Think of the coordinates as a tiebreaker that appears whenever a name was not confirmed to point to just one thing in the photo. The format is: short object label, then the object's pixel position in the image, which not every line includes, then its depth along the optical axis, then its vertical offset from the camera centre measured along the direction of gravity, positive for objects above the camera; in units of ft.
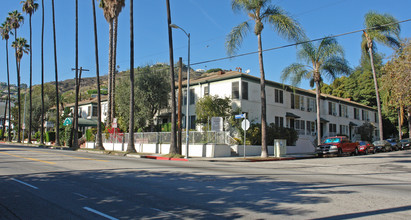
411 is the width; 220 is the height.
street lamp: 72.95 +15.40
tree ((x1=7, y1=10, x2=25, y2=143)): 173.68 +60.71
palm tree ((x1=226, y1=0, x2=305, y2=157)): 74.79 +24.85
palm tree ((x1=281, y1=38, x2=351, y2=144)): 97.40 +19.56
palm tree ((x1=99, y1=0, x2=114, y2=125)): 112.16 +34.78
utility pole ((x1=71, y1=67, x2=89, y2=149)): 118.47 +1.48
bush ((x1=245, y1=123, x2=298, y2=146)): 90.17 -2.58
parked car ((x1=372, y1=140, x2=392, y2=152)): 118.01 -8.03
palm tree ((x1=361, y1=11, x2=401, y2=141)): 101.86 +31.80
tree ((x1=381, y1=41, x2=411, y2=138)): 63.00 +10.31
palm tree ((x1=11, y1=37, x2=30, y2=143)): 178.70 +46.34
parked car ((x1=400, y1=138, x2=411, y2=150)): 138.25 -8.63
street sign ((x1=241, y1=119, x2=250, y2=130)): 72.95 +0.45
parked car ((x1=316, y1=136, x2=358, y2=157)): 89.04 -6.18
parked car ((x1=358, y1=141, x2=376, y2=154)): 102.67 -7.63
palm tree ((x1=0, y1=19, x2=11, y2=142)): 178.09 +56.32
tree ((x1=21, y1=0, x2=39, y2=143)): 160.45 +62.30
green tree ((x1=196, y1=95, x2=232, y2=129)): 92.32 +5.45
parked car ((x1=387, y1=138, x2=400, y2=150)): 131.34 -8.02
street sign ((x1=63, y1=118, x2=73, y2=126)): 135.95 +2.82
